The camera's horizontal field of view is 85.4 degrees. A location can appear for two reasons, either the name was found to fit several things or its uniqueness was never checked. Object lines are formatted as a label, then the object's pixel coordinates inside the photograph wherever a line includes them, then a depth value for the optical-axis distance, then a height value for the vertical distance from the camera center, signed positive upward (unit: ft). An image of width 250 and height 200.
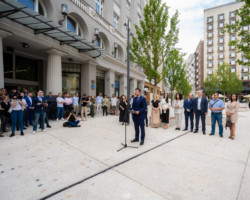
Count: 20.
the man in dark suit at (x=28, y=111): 23.38 -2.77
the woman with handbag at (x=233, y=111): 17.72 -1.76
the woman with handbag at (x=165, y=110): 23.90 -2.44
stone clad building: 25.71 +12.97
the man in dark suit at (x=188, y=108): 21.84 -1.74
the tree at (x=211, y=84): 123.72 +12.58
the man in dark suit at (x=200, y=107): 20.22 -1.52
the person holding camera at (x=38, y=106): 19.83 -1.61
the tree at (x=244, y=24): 28.58 +16.15
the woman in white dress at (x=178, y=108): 22.71 -1.87
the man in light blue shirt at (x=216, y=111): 18.66 -1.89
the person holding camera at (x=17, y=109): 17.99 -1.81
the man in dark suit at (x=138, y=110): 15.57 -1.61
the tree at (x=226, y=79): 115.60 +16.57
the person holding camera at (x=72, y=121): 24.14 -4.46
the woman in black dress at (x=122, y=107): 28.27 -2.31
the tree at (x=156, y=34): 33.65 +16.15
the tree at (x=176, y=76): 67.87 +10.63
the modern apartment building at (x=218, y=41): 169.99 +75.86
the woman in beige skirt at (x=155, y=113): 24.07 -2.93
